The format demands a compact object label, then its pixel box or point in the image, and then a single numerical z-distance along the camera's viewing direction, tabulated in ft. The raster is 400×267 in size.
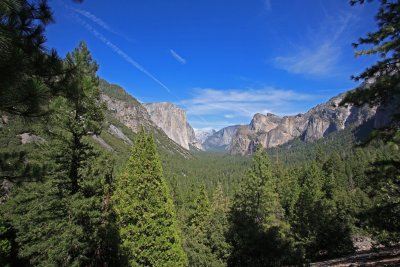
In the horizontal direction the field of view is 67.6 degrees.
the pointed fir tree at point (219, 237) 64.64
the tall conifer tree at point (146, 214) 56.85
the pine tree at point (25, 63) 12.67
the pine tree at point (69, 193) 46.03
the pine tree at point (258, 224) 62.44
